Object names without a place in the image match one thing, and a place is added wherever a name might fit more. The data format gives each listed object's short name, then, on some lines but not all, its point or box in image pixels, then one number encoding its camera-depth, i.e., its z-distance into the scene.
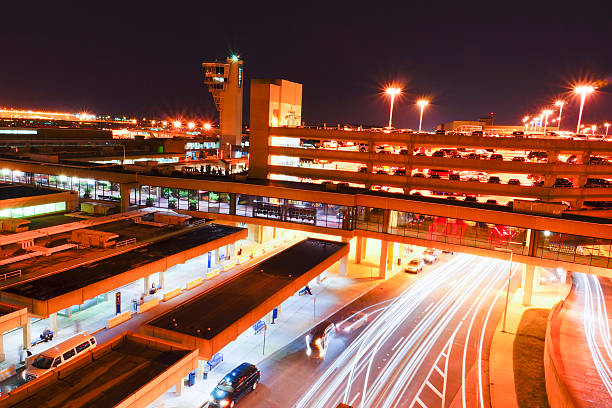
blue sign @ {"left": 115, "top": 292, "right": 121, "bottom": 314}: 29.19
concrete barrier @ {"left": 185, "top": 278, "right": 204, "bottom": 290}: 34.12
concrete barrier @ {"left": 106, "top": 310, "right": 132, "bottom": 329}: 27.39
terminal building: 25.17
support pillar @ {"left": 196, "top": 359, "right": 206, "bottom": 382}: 23.42
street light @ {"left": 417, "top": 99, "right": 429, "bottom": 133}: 63.59
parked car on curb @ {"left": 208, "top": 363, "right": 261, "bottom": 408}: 21.00
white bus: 20.48
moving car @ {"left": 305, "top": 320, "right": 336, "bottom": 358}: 27.47
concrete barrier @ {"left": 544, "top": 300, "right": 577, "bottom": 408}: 19.84
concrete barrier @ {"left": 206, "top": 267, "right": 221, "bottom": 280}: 36.56
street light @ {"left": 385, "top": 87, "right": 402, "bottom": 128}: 60.42
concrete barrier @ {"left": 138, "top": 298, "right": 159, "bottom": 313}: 29.55
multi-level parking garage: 50.19
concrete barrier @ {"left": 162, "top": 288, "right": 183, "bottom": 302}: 31.55
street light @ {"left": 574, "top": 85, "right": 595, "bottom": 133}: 54.84
